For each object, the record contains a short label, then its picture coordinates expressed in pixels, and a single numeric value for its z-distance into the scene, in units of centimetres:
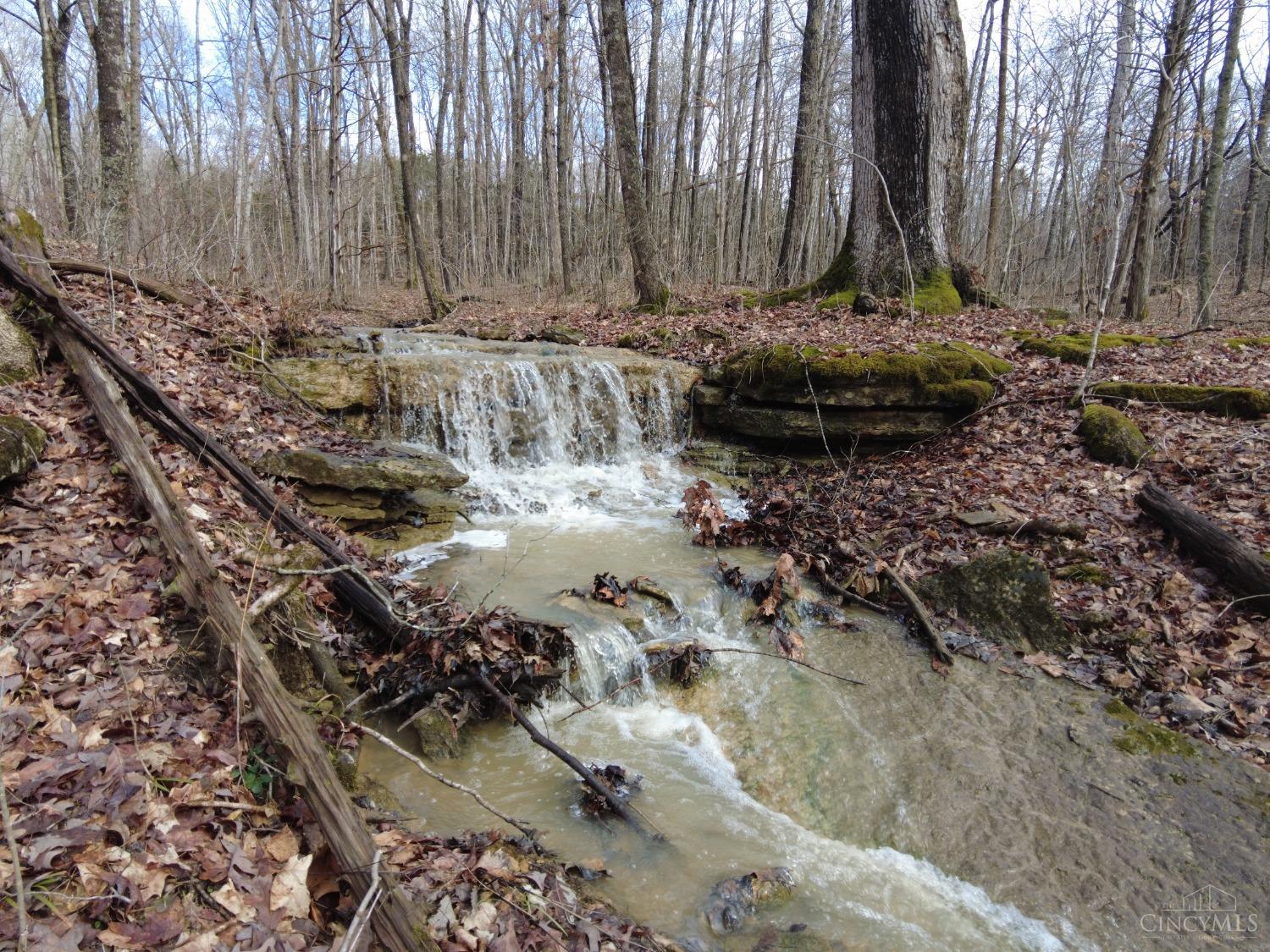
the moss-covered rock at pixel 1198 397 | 666
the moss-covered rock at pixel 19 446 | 346
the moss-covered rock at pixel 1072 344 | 828
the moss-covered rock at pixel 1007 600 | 476
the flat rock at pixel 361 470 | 568
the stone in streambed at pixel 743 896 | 287
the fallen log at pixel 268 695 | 212
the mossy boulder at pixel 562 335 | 1124
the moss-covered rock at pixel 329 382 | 707
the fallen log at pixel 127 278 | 609
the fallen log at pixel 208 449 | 412
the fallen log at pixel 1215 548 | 446
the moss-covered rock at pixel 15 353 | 434
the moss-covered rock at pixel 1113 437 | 632
